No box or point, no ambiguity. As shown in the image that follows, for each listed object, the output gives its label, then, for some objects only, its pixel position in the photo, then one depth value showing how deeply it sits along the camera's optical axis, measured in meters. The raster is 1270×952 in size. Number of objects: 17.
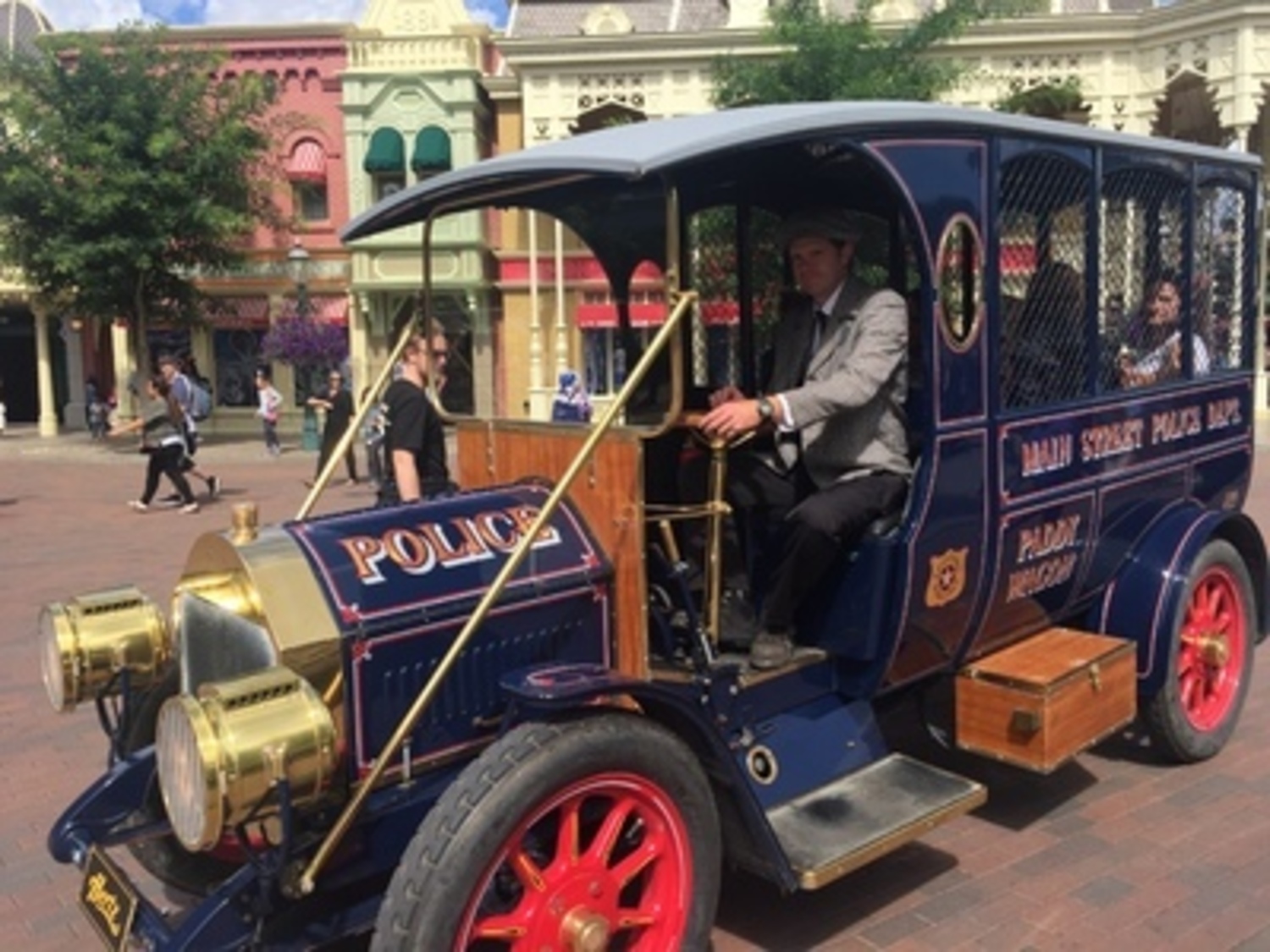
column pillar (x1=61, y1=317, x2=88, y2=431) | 29.08
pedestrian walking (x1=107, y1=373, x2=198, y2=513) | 13.18
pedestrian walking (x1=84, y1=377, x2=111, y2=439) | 25.39
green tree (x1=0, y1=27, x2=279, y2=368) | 20.58
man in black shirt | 6.21
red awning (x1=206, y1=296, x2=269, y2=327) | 26.95
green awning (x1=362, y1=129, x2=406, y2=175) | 25.55
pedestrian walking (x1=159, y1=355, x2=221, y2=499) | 13.55
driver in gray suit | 3.56
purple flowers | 23.20
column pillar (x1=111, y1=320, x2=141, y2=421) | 26.31
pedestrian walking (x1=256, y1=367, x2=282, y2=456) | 21.70
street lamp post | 20.25
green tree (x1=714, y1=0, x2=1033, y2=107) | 17.39
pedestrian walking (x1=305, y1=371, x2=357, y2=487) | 10.67
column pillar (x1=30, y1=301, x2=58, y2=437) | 25.30
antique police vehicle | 2.77
